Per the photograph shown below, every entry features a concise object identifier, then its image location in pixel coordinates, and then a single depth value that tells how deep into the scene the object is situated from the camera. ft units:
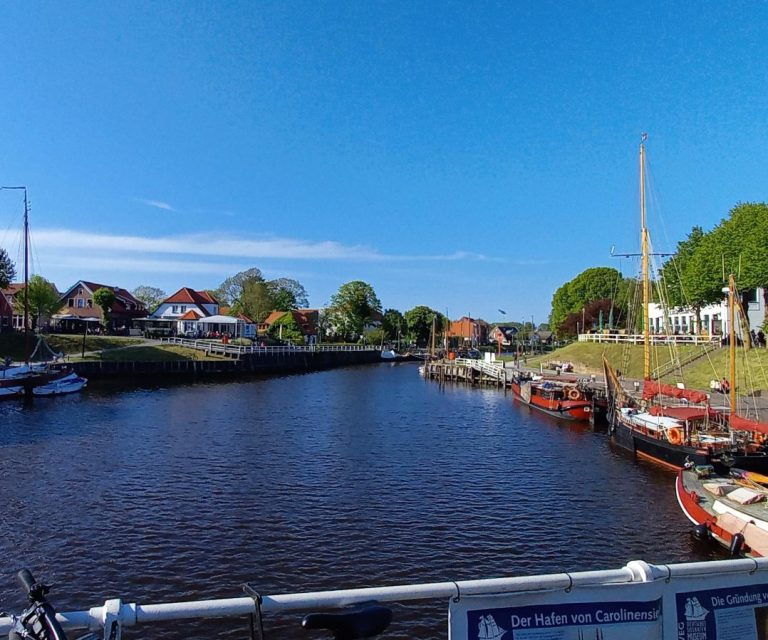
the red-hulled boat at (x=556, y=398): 144.15
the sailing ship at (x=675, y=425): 82.02
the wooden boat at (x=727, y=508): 53.11
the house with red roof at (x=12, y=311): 252.85
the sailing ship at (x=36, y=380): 165.67
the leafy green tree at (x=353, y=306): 485.15
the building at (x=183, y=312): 344.69
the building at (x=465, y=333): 582.27
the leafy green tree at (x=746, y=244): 187.93
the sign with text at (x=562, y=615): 12.54
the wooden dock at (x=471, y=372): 239.21
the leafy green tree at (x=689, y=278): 209.26
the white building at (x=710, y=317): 208.57
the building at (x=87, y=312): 306.35
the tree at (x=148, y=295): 491.31
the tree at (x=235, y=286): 447.01
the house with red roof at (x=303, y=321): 430.20
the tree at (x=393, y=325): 531.62
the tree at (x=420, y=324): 542.98
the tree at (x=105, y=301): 318.24
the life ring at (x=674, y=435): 89.71
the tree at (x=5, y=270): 245.24
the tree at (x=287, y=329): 412.16
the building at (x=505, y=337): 570.25
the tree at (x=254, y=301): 426.10
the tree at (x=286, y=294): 472.03
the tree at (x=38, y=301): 274.16
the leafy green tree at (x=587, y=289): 409.28
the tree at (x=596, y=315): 358.02
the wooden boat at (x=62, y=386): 169.78
